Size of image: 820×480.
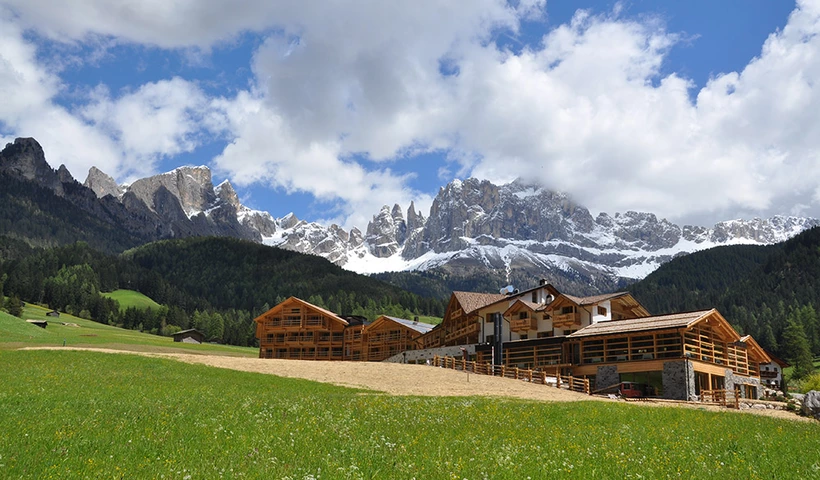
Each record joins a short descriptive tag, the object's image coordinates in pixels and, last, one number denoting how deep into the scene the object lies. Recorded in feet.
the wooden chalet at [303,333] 355.36
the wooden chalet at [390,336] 331.16
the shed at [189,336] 451.12
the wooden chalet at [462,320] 275.18
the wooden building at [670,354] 183.01
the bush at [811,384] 193.33
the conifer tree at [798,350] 351.25
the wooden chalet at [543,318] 224.12
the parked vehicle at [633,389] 176.86
